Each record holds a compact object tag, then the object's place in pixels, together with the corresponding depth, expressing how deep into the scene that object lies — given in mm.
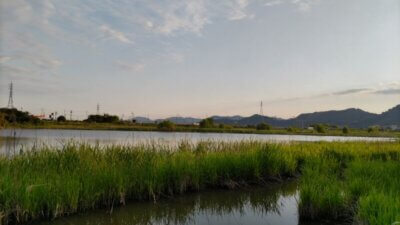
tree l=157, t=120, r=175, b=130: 67406
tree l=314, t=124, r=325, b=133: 75275
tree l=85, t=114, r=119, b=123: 84794
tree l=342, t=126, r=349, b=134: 71362
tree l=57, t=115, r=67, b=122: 77288
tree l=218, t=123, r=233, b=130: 76738
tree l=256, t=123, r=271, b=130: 77800
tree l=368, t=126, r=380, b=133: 73500
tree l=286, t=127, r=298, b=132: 78450
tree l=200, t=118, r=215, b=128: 76925
